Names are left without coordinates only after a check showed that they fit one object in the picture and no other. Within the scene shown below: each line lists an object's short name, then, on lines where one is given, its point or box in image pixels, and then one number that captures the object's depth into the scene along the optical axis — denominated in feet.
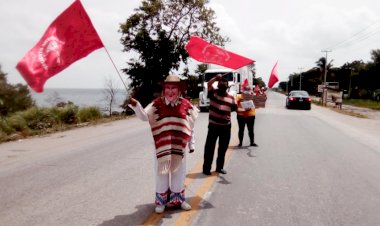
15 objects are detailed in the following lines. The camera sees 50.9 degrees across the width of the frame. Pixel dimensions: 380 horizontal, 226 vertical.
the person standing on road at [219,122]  23.61
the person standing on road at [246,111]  32.32
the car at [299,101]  102.64
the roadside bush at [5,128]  46.35
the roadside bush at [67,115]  60.29
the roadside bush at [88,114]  63.70
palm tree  290.76
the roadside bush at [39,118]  52.85
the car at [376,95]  208.85
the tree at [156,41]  126.82
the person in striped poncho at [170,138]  16.47
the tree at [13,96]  178.81
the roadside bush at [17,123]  48.52
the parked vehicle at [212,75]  84.69
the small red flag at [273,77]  31.41
